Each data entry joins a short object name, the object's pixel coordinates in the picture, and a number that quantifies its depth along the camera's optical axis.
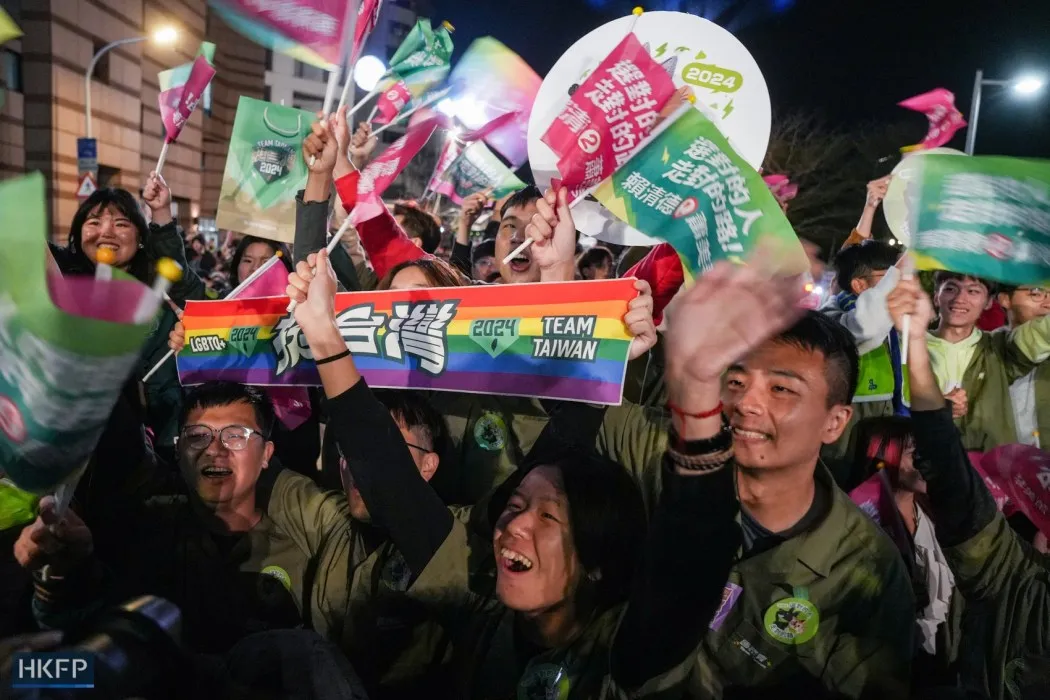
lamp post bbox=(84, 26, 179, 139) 17.25
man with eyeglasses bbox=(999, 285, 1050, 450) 3.56
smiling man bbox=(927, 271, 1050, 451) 3.54
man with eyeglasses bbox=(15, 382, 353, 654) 2.37
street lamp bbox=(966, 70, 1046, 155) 12.59
